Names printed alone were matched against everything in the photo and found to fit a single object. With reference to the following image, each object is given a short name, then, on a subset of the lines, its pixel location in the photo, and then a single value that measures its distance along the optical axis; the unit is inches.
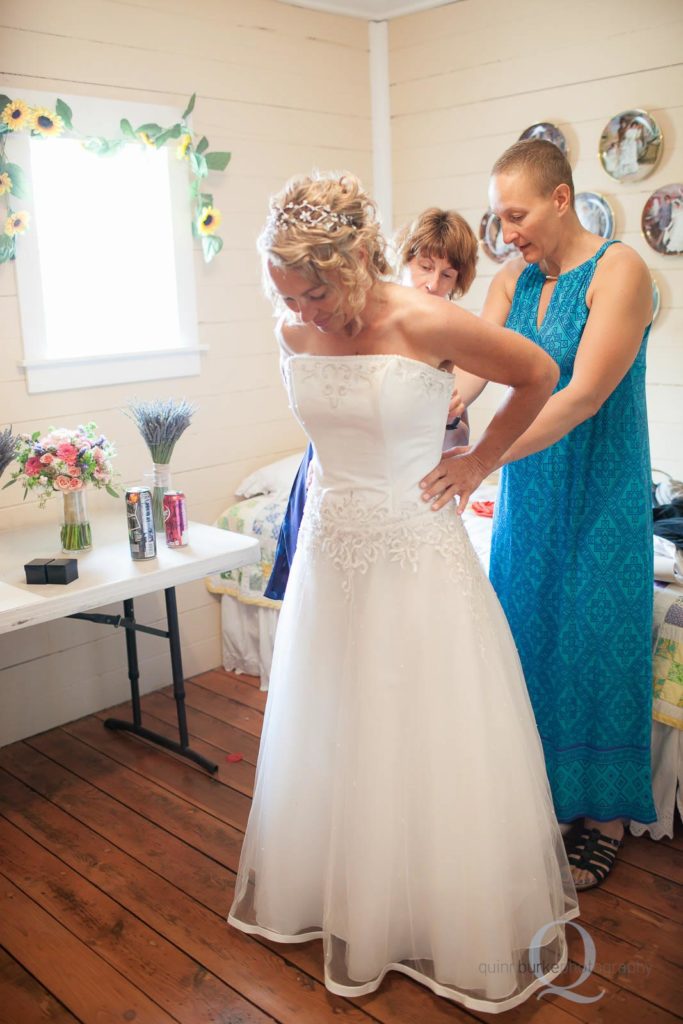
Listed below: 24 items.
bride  69.4
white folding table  94.7
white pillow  142.6
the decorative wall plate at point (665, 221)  125.8
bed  122.0
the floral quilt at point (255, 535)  136.2
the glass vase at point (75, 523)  107.0
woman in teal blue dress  80.0
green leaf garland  111.3
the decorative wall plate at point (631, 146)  126.4
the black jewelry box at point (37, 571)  98.6
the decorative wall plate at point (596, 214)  132.2
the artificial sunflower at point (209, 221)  132.8
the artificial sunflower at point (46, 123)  112.5
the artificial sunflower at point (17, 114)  110.7
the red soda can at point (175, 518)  110.4
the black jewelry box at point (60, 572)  98.0
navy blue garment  90.7
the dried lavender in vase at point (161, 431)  113.7
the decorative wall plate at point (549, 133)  136.1
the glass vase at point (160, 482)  115.9
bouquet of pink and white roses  103.4
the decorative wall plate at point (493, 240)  146.6
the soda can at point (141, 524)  103.4
